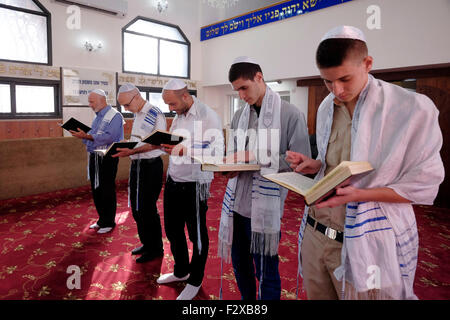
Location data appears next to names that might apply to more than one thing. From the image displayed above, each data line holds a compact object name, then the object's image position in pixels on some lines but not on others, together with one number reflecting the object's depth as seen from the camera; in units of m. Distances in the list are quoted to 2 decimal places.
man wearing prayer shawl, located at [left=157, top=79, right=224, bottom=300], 2.24
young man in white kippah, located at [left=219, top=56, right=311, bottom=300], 1.66
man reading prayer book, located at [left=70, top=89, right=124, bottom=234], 3.48
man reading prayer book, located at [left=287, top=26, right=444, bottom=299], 0.94
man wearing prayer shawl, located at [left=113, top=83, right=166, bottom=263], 2.85
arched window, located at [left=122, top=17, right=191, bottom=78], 8.25
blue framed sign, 6.53
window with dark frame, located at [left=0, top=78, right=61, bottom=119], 6.46
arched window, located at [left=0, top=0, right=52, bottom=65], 6.33
